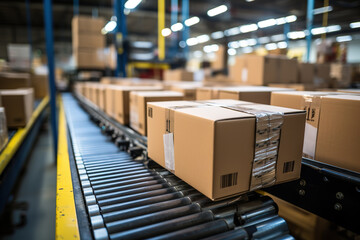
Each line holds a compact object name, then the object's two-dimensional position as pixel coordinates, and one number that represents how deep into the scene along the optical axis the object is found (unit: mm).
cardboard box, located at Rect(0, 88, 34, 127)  2973
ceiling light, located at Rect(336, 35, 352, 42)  15336
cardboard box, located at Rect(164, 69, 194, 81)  6409
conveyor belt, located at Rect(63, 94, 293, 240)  986
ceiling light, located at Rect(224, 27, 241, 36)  15802
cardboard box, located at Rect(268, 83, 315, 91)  3104
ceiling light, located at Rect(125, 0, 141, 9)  6005
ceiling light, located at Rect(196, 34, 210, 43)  18703
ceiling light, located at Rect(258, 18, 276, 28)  10441
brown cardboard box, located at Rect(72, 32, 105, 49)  6242
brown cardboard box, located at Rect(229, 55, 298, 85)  3367
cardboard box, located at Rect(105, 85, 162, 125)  2424
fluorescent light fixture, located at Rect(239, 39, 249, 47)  19116
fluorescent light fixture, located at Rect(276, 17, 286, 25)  10648
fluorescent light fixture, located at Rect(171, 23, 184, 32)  9891
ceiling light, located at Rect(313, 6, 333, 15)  8852
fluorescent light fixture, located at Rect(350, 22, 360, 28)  11632
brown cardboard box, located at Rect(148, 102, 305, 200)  1011
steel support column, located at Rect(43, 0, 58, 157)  4481
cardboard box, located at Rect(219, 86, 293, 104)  1924
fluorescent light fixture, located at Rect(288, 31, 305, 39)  14541
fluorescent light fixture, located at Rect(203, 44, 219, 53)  21409
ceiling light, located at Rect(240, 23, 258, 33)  12496
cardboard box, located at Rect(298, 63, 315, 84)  4020
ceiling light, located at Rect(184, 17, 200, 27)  9773
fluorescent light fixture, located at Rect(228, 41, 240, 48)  20170
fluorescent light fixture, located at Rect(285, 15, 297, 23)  10020
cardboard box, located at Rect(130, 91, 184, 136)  1971
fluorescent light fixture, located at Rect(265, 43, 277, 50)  19806
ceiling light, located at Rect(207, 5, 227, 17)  8062
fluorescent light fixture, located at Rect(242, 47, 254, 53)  21698
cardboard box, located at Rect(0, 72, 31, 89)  4402
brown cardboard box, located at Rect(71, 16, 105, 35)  6191
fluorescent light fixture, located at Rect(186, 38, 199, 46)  18445
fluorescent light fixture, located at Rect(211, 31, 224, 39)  17750
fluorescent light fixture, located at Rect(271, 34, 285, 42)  17070
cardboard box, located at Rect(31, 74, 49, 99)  6665
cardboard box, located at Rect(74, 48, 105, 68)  6246
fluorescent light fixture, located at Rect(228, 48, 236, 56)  22853
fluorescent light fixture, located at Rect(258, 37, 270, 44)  18191
